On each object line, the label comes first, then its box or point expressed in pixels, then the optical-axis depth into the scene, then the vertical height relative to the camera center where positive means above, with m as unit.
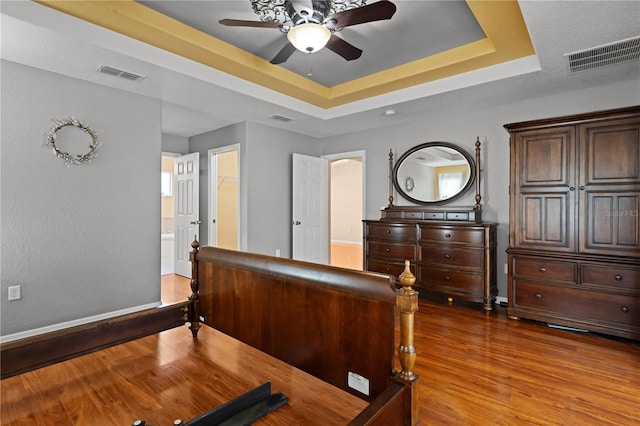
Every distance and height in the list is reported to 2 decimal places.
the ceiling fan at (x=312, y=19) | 2.24 +1.38
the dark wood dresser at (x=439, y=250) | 3.71 -0.44
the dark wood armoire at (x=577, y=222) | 2.87 -0.07
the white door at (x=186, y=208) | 5.59 +0.10
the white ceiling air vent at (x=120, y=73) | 2.98 +1.32
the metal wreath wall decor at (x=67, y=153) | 3.13 +0.69
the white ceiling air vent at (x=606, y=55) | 2.53 +1.31
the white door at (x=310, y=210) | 5.39 +0.07
